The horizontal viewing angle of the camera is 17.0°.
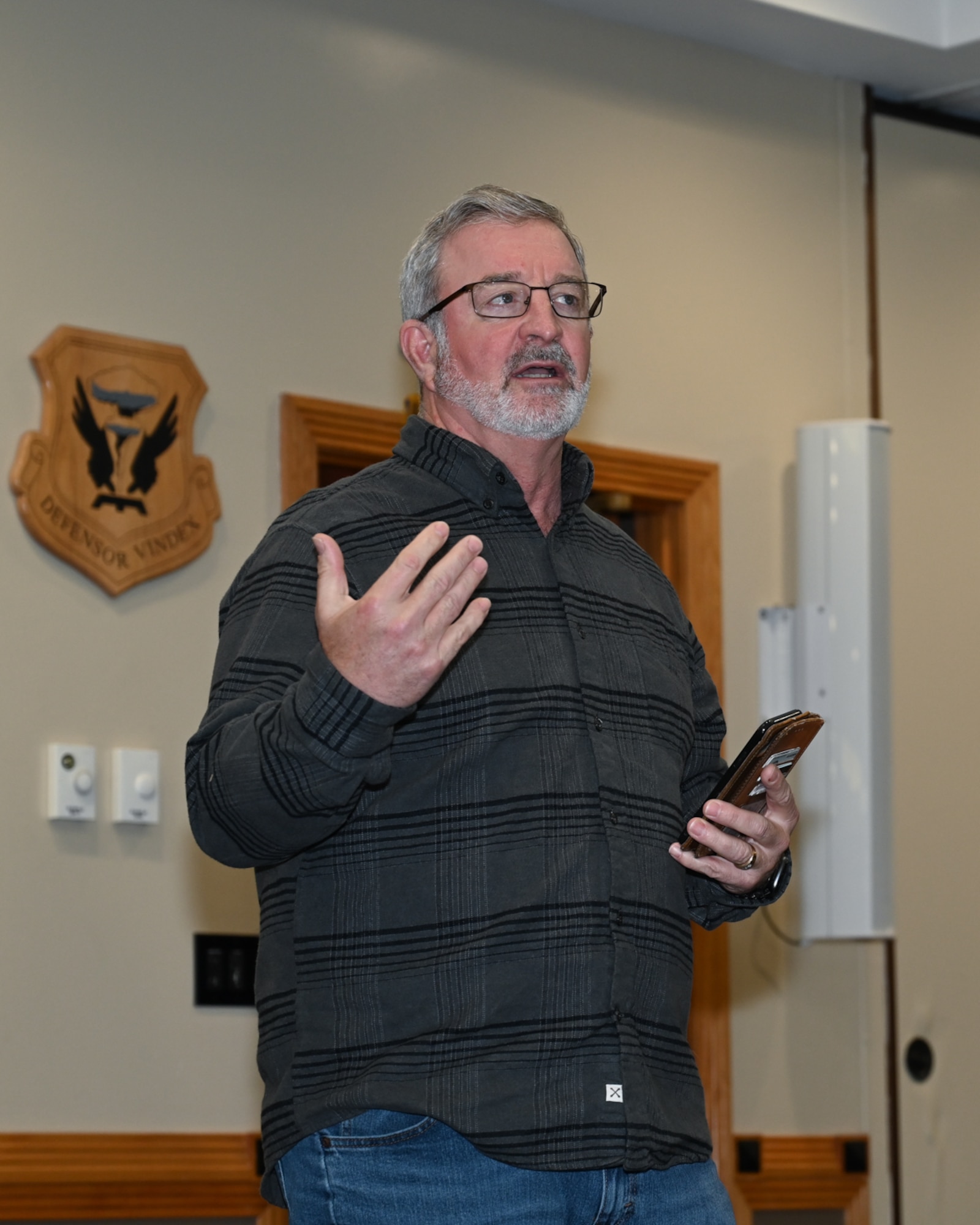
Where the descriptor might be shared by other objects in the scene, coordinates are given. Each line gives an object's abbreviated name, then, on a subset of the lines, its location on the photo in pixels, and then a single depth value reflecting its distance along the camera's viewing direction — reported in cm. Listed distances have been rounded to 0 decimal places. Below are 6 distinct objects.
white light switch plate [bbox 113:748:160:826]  585
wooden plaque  581
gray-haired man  309
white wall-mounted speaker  725
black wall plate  600
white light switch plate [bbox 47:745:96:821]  570
